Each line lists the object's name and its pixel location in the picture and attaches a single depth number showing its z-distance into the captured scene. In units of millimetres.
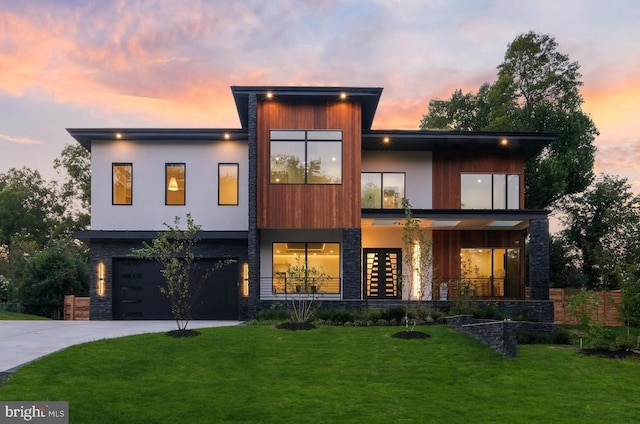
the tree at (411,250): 14609
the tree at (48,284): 22203
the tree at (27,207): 42562
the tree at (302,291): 16125
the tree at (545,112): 27797
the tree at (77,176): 36969
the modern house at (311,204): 18938
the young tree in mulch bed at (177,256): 14153
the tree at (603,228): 25203
